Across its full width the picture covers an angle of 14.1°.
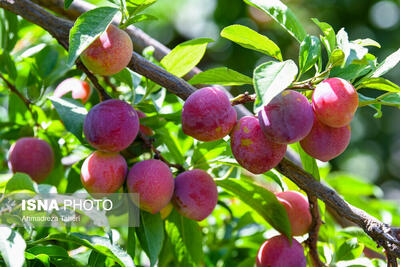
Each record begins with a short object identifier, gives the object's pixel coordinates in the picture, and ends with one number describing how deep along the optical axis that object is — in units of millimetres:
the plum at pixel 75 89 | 1500
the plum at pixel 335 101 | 1276
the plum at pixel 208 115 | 1301
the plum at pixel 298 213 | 1388
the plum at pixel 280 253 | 1364
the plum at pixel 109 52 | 1319
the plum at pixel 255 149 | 1294
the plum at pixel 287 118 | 1275
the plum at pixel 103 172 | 1352
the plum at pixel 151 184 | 1349
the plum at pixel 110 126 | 1337
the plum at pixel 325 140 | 1301
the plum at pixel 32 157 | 1472
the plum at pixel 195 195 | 1367
